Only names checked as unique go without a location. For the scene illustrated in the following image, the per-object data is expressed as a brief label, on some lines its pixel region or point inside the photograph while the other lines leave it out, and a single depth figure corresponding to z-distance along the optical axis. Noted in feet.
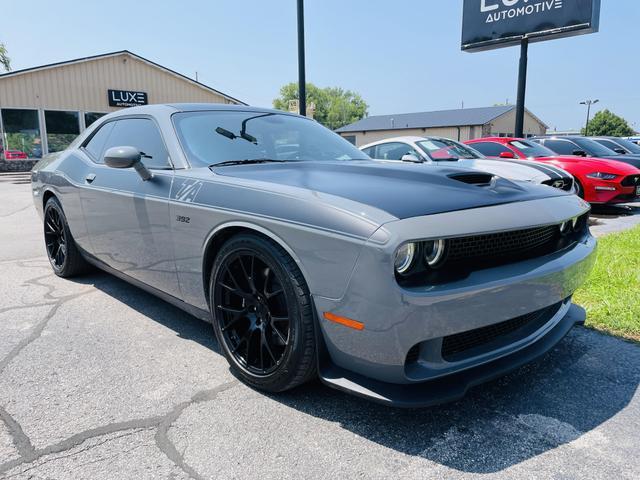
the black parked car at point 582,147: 34.37
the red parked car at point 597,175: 27.40
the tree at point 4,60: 100.29
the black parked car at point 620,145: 41.61
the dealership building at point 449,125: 135.23
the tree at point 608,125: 266.42
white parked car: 22.62
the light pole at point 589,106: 242.37
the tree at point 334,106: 352.28
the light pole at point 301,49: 29.63
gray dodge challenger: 6.01
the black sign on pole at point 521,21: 46.06
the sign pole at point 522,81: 48.31
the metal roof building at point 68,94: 62.08
